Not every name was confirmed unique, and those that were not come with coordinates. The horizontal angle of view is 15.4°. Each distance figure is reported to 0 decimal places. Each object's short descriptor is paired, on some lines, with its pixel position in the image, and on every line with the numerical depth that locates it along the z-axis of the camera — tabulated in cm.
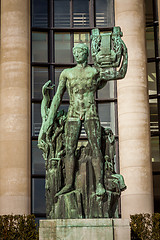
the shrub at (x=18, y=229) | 2133
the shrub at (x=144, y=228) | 2128
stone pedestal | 1355
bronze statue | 1450
